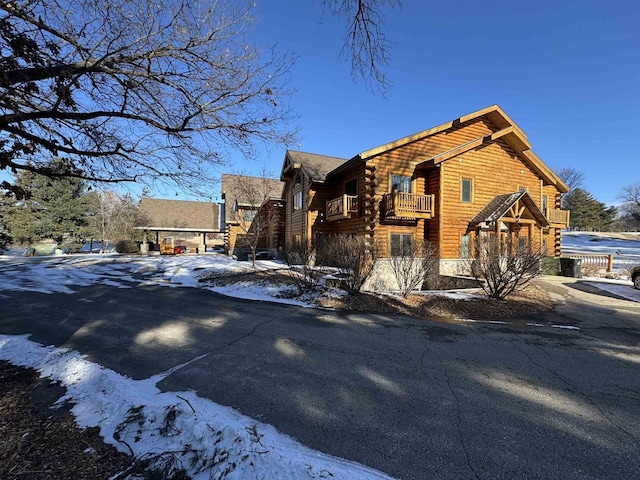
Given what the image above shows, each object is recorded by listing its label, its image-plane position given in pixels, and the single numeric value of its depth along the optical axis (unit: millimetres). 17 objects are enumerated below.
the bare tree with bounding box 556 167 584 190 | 64281
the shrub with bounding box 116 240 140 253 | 30662
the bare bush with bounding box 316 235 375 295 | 10305
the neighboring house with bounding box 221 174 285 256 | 23734
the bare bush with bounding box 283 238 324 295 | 11031
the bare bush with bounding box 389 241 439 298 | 10393
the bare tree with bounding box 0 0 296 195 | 3811
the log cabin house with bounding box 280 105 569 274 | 15547
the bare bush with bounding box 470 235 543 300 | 9531
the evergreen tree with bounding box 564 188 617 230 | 58188
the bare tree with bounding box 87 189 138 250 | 36219
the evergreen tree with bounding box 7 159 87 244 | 32969
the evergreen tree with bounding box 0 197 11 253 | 28475
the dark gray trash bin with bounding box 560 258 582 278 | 17453
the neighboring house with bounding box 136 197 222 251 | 34688
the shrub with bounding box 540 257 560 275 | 18078
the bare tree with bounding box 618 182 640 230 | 68481
